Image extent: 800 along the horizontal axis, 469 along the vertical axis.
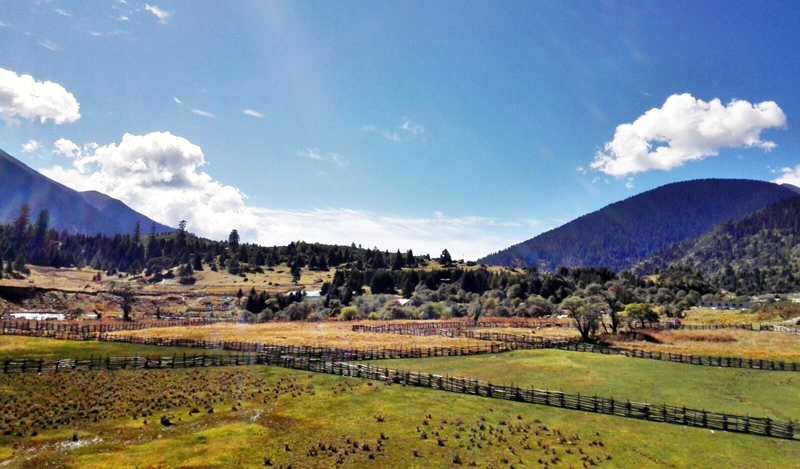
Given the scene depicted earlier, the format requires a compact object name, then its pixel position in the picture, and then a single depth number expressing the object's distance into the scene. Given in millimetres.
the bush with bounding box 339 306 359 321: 121500
